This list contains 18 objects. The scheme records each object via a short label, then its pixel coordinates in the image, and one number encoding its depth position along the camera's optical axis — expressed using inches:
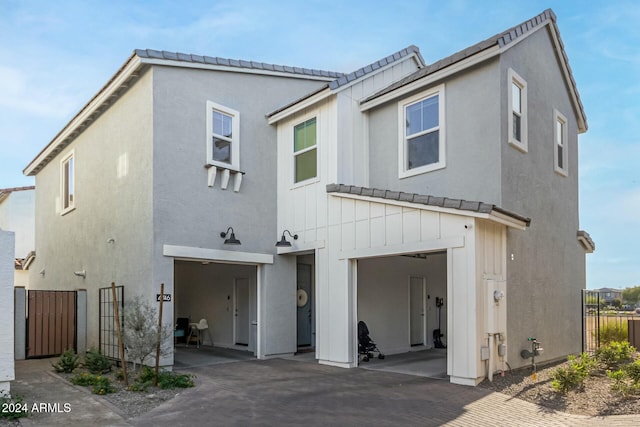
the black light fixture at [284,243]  485.1
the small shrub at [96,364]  401.4
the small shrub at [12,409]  264.2
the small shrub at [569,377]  313.8
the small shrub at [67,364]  405.4
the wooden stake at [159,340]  343.3
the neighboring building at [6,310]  290.8
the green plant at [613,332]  529.3
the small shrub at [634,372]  306.8
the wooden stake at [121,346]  344.2
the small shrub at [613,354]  393.4
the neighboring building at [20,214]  956.0
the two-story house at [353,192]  383.9
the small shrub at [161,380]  337.5
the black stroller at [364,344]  461.4
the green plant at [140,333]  347.3
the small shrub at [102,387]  327.0
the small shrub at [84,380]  353.6
